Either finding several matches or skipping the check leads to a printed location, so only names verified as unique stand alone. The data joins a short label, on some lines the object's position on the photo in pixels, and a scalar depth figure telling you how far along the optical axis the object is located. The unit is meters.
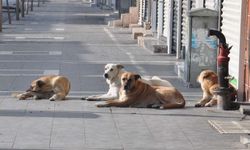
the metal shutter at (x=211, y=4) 17.61
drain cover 11.48
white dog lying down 14.16
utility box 16.75
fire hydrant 13.35
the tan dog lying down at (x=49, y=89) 14.57
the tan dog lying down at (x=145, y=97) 13.63
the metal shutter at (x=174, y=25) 25.33
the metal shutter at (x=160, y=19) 28.44
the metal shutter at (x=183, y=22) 23.54
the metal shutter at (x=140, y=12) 37.97
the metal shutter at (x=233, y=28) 14.81
